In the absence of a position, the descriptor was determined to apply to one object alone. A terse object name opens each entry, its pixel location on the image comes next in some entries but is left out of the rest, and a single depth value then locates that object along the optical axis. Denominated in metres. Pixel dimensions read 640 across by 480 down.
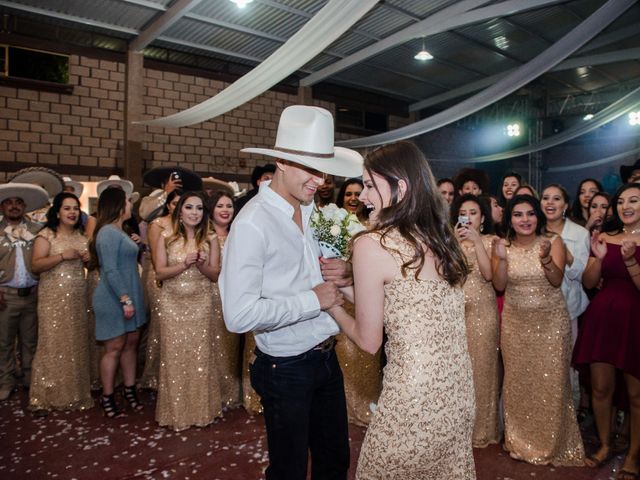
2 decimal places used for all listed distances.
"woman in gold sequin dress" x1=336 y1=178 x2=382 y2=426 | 3.83
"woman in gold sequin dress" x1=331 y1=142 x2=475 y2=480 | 1.58
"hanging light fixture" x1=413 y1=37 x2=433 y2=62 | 9.29
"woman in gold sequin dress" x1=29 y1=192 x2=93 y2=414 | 4.01
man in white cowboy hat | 1.73
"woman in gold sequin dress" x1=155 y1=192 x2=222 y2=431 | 3.69
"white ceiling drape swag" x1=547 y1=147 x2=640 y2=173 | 8.05
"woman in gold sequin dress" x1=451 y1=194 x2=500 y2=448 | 3.40
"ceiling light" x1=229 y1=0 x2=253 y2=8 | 7.13
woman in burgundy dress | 3.03
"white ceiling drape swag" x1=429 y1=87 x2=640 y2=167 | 6.94
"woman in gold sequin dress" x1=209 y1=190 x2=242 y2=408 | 4.16
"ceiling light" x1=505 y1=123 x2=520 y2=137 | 14.36
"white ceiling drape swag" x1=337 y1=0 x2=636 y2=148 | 4.96
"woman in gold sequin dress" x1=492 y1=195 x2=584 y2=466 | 3.18
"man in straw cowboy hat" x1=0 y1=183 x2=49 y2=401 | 4.31
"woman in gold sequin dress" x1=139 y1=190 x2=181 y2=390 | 4.60
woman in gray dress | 3.79
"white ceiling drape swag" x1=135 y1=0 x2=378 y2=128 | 4.33
